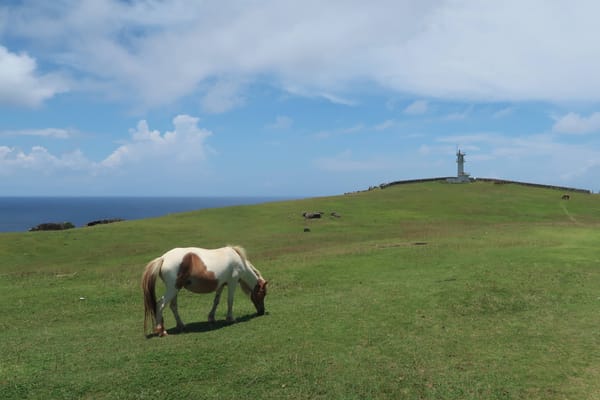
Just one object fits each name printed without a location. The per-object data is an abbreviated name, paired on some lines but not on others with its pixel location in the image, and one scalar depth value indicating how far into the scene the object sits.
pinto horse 13.33
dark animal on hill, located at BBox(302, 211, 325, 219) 50.84
